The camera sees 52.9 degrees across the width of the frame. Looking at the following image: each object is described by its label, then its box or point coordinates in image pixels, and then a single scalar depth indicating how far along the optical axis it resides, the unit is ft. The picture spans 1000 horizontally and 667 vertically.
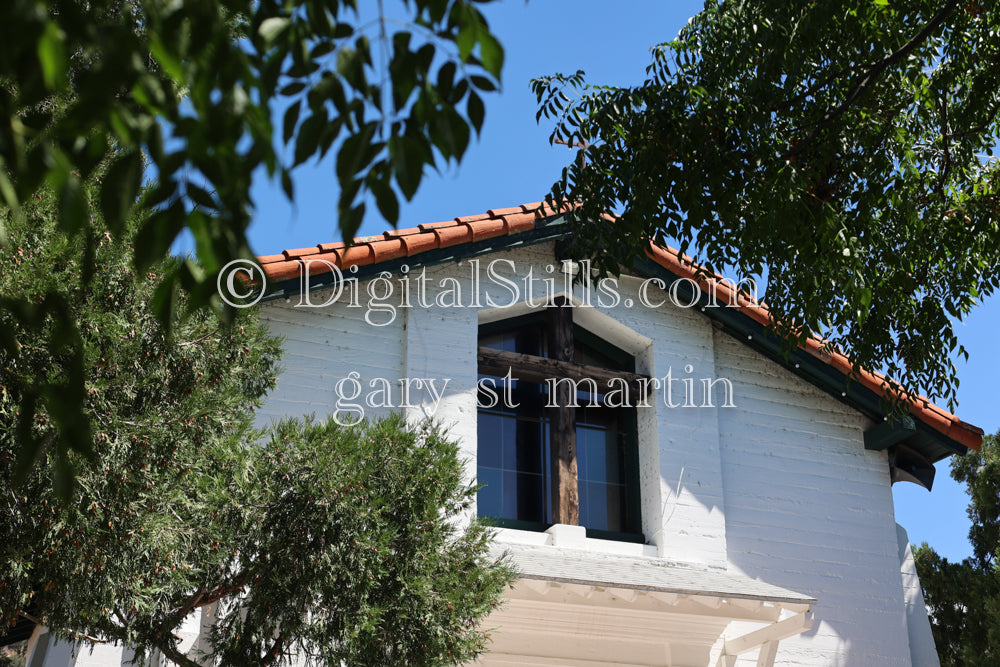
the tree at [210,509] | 14.94
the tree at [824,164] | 19.98
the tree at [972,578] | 41.06
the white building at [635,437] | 27.89
